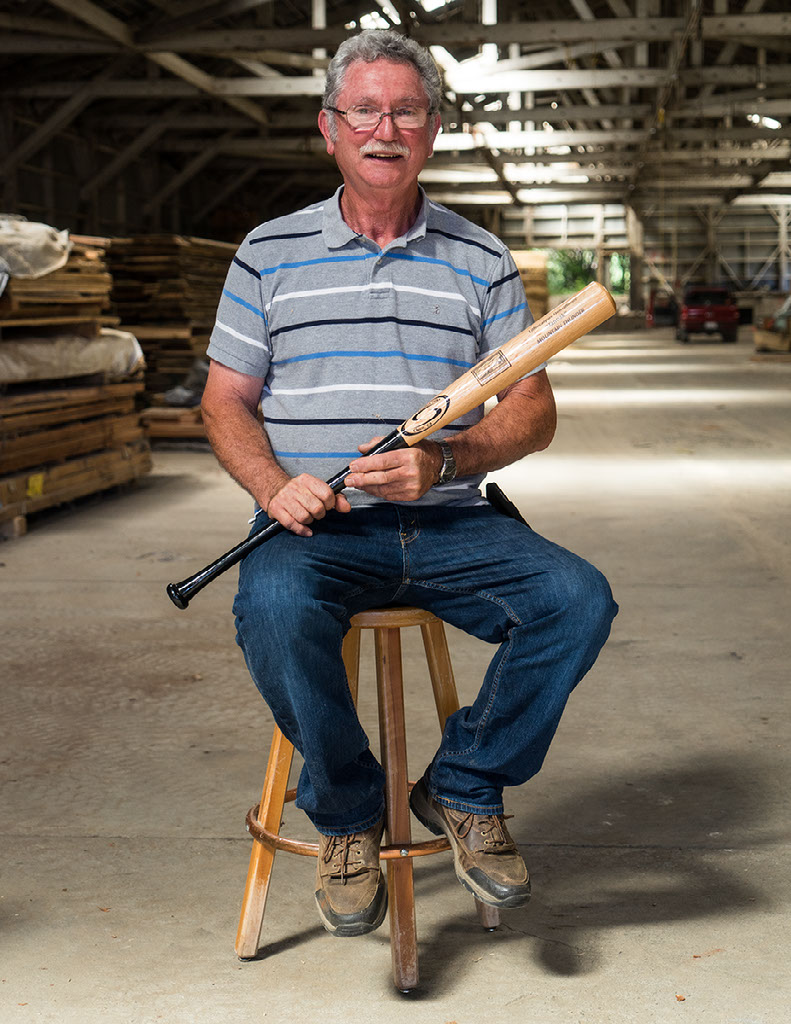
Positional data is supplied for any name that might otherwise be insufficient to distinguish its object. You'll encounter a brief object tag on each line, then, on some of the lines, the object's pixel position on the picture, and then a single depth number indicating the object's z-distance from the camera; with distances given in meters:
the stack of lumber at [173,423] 10.91
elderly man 2.36
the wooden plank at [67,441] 7.27
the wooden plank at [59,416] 7.27
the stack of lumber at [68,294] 7.30
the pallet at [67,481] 7.09
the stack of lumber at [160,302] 12.58
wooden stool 2.39
